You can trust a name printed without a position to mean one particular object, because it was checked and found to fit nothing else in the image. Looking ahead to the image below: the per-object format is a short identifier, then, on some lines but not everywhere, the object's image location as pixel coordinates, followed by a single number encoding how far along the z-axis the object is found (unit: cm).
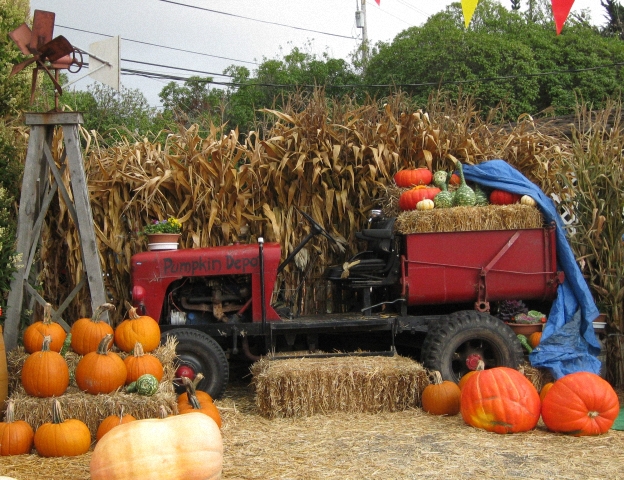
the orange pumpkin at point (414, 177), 714
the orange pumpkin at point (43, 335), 562
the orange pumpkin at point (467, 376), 537
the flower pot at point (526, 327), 664
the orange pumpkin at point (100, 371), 510
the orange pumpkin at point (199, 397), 556
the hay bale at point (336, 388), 575
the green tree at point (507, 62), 2680
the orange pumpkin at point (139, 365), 535
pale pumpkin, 357
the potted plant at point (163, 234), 661
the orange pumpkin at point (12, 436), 470
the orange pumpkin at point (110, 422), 484
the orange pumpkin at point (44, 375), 502
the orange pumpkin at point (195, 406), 474
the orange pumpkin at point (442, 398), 567
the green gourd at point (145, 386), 507
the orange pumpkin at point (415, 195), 675
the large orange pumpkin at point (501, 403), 505
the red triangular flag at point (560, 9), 498
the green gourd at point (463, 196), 664
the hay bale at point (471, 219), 646
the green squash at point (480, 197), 677
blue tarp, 635
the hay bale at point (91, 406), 495
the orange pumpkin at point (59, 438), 465
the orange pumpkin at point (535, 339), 654
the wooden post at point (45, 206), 625
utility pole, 3406
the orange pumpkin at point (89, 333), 562
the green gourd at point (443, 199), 665
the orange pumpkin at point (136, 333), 567
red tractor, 620
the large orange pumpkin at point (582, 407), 496
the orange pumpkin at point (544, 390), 558
